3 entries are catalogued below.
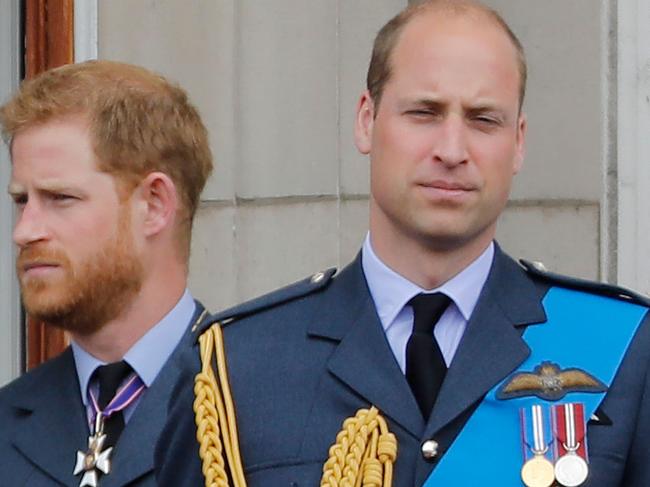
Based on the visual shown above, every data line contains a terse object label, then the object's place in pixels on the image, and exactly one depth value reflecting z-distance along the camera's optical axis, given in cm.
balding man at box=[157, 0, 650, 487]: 676
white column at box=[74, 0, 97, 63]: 1187
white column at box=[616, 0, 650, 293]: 1019
